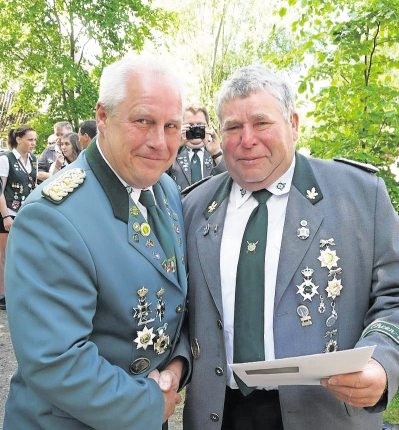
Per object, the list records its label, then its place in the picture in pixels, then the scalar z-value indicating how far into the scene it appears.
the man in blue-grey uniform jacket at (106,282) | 1.37
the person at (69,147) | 5.94
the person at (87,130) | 4.95
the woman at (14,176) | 5.71
